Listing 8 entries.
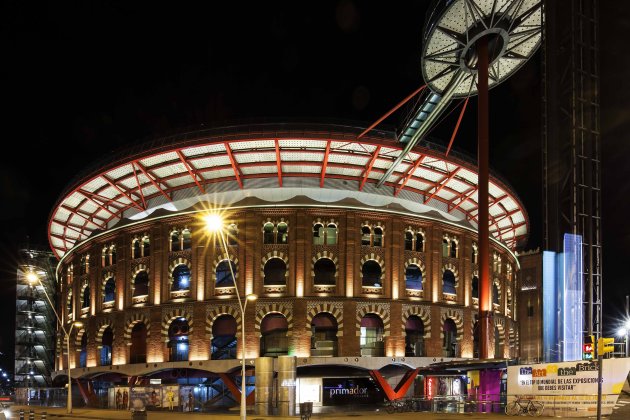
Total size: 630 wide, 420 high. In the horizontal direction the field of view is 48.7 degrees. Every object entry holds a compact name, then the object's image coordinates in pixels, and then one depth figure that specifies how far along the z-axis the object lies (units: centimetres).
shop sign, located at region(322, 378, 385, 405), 5775
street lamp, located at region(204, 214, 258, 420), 3303
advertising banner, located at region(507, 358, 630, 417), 3400
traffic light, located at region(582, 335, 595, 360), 2604
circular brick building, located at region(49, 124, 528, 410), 5650
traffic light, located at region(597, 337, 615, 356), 2425
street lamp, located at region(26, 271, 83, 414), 4947
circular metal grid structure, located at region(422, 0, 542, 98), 4647
